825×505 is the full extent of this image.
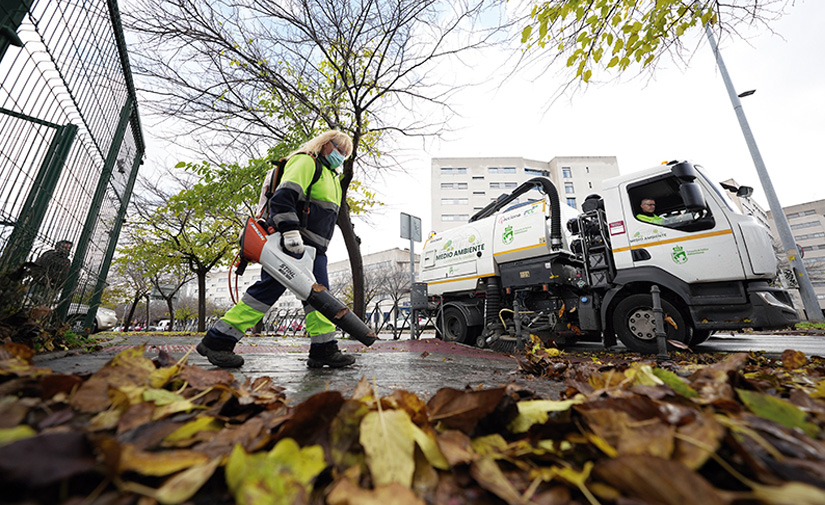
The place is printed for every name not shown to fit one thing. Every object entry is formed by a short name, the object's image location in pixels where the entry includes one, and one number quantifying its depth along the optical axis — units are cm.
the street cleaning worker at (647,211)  536
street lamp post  1065
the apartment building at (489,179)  4594
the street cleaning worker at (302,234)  285
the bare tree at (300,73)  648
